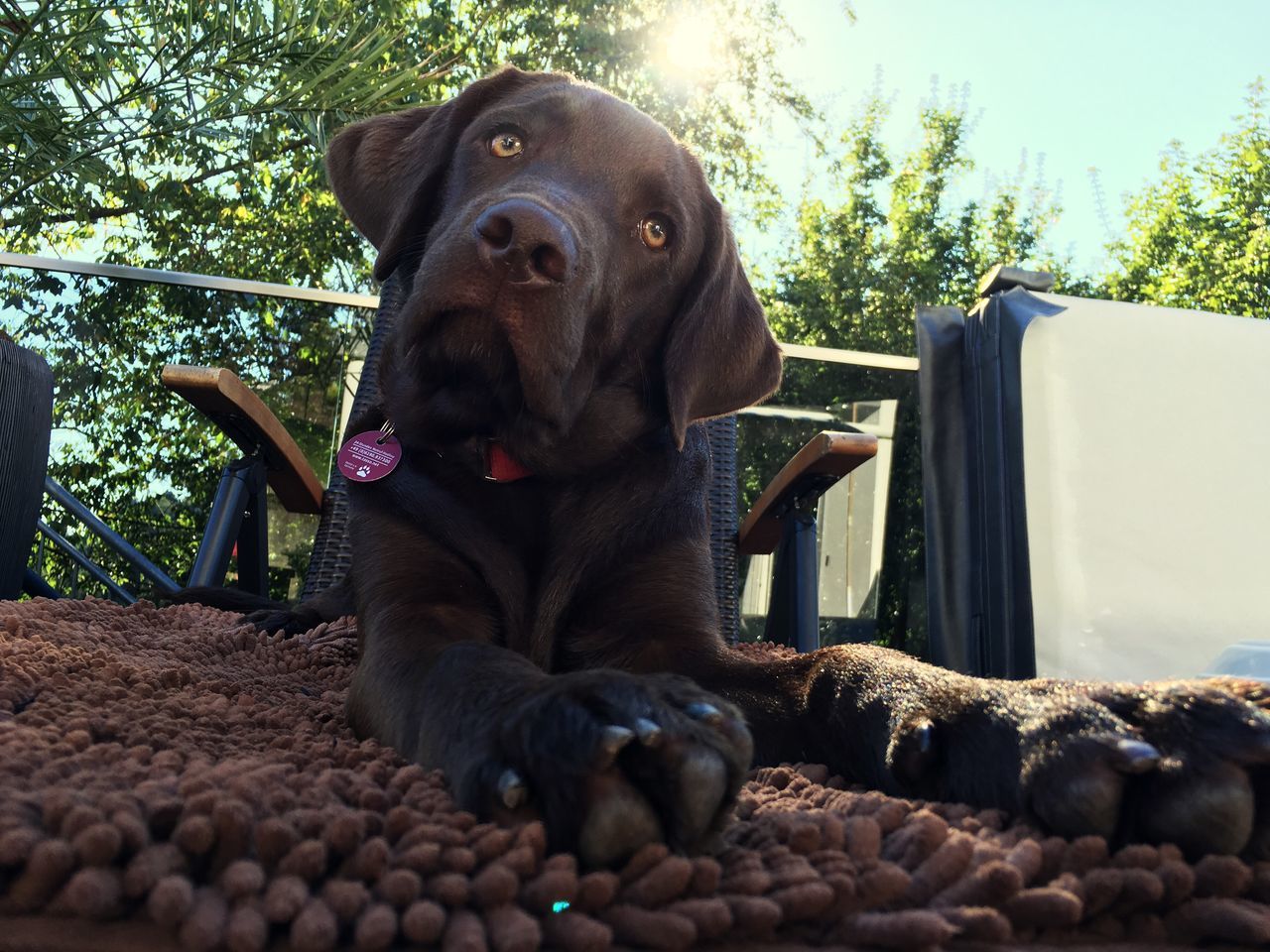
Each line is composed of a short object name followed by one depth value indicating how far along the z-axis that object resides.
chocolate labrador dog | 0.19
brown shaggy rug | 0.15
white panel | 0.85
